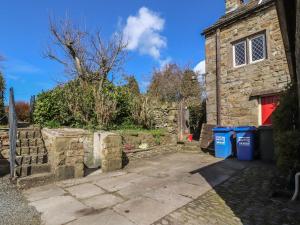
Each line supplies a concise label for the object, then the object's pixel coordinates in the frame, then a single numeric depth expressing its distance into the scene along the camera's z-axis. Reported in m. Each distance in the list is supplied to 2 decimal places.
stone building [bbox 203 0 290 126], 9.55
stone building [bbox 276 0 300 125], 3.83
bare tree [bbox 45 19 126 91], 15.52
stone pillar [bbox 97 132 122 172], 6.35
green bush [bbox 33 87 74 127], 9.00
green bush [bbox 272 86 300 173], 4.30
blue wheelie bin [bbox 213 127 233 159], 7.97
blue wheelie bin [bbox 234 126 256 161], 7.38
